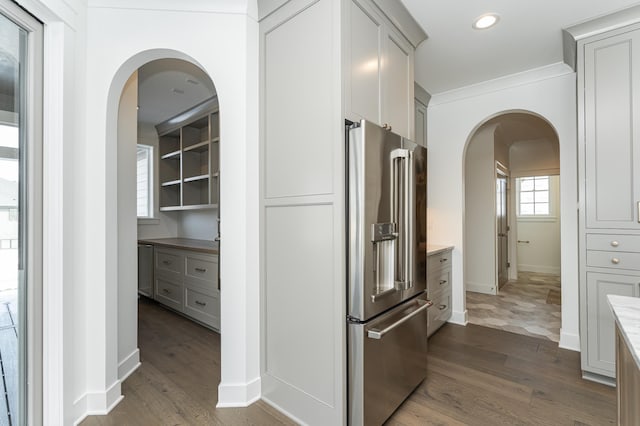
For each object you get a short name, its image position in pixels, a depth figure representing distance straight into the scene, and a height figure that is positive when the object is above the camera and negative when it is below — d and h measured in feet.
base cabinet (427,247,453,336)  9.72 -2.47
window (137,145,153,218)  15.24 +1.50
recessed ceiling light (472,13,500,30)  7.21 +4.65
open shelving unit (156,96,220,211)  12.13 +2.66
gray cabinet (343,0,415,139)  5.65 +3.01
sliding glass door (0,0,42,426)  4.98 +0.00
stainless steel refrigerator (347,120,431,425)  5.34 -1.13
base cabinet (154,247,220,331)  10.43 -2.64
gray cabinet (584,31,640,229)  6.98 +1.92
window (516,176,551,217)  21.15 +1.13
